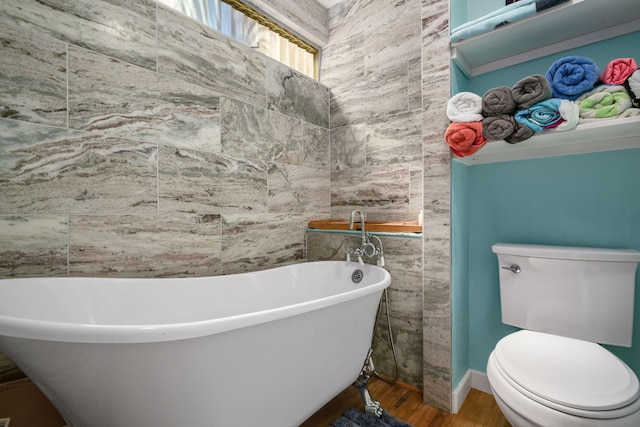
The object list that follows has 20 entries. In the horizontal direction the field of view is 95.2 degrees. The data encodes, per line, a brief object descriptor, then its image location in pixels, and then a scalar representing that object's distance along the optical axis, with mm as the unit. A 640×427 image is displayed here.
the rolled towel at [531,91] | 1185
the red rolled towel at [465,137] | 1321
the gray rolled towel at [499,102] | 1251
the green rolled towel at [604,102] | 1088
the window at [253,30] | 1833
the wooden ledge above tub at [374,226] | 1668
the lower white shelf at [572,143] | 1129
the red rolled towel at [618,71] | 1070
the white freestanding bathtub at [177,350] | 708
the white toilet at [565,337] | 846
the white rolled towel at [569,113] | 1143
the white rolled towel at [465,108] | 1340
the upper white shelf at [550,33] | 1244
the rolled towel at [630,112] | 1060
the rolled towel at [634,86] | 1039
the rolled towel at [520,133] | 1215
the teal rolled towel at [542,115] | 1176
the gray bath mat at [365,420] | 1371
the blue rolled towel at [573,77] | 1129
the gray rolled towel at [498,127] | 1241
